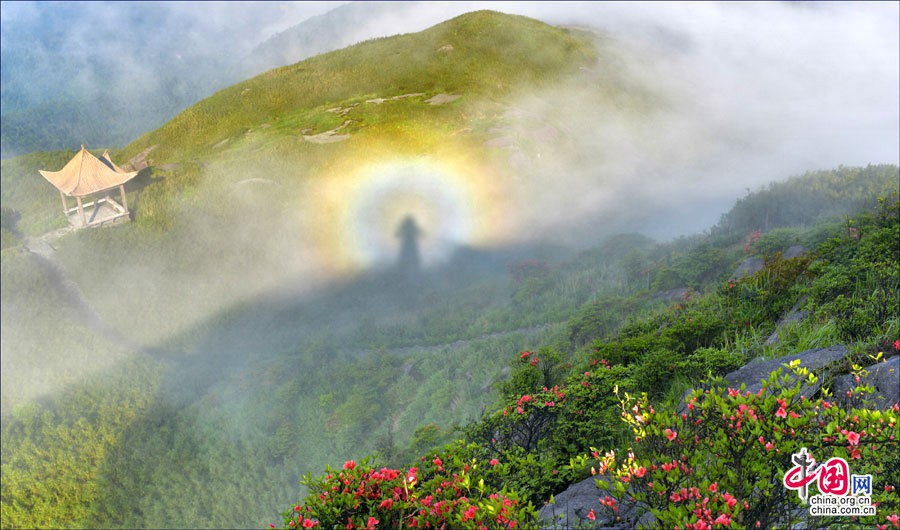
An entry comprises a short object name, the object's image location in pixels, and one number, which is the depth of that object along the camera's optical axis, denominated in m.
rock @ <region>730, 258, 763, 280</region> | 15.82
